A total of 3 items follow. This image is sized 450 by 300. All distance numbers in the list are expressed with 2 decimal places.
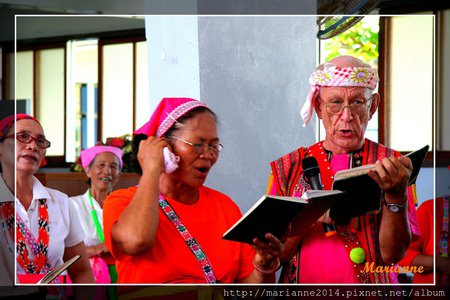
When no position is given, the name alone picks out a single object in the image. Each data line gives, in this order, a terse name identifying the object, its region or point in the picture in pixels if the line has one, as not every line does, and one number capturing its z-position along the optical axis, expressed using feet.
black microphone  11.51
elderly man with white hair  11.41
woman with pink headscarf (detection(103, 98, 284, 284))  11.13
